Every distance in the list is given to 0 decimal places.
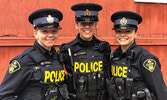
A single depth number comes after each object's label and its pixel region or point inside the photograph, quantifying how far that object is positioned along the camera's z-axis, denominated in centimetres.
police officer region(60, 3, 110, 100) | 233
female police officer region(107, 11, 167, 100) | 205
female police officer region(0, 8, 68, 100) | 172
